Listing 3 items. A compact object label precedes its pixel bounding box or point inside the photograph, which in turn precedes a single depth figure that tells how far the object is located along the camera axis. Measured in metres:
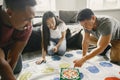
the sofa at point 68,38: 1.37
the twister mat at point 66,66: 0.95
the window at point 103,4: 2.08
